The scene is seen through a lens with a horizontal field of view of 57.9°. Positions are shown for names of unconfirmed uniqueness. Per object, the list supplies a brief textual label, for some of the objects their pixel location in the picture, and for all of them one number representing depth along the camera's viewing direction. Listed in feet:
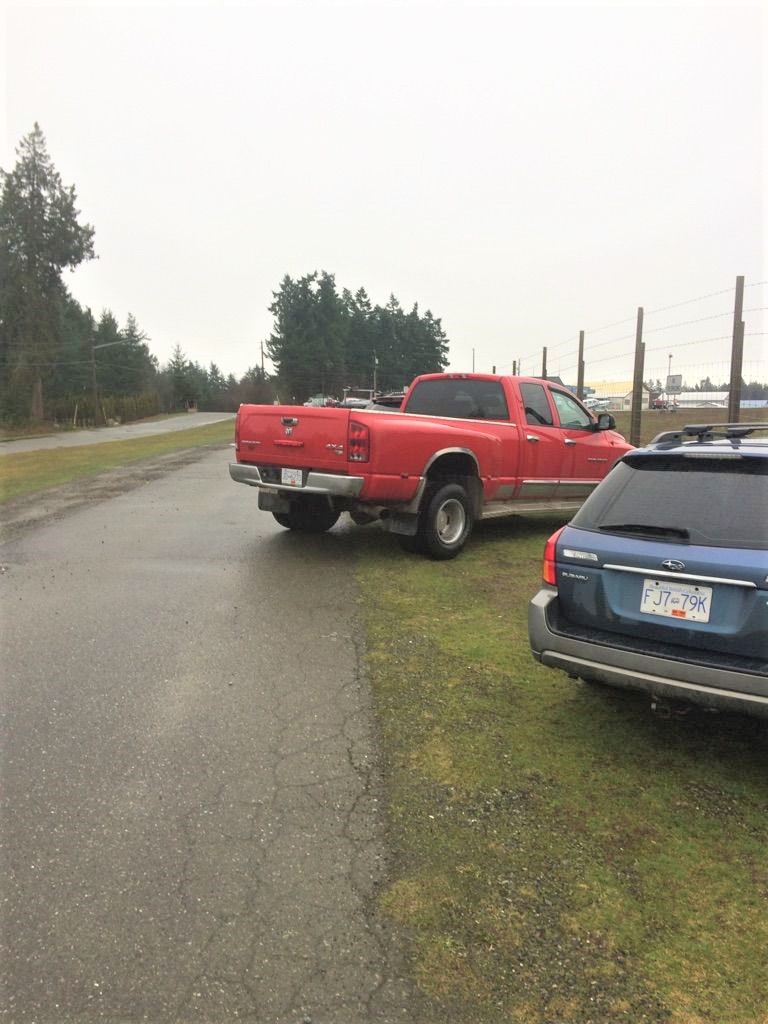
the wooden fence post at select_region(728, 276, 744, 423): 35.58
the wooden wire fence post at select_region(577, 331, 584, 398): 63.10
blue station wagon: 9.89
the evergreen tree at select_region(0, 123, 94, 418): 190.80
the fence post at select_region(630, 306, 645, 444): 45.75
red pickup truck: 21.98
